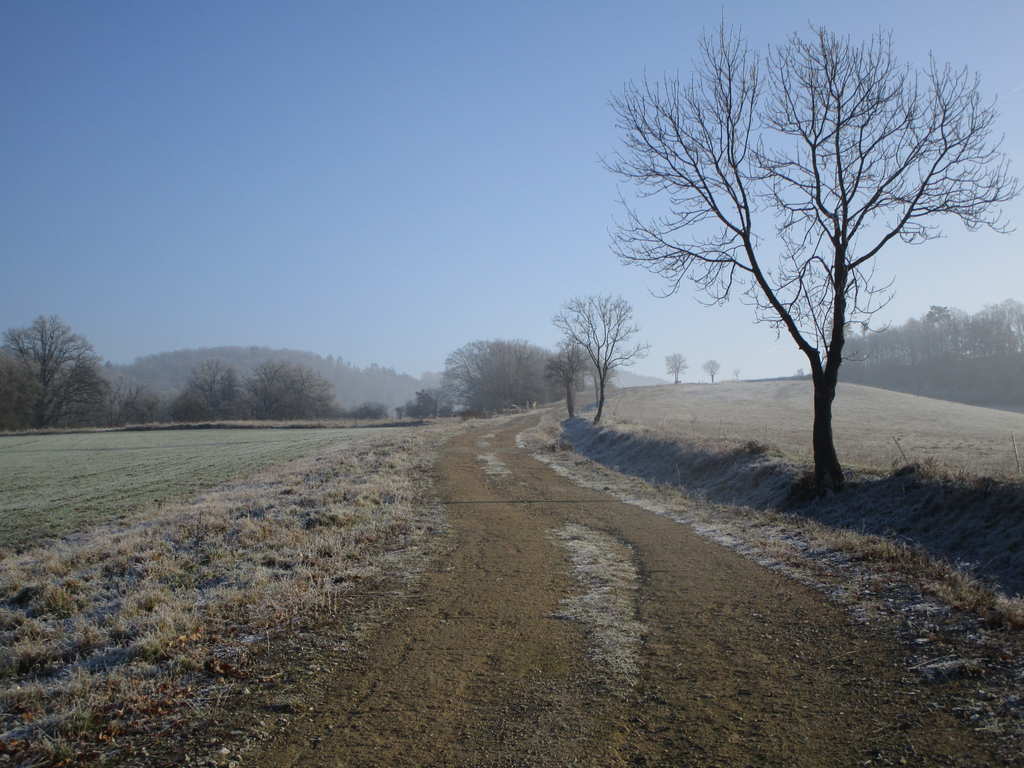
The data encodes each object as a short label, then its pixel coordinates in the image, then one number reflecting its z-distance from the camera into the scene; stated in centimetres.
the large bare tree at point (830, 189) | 1284
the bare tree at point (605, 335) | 4994
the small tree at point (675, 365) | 16345
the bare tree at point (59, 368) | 8000
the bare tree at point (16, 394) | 7125
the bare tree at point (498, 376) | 11106
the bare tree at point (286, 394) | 10025
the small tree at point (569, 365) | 6022
